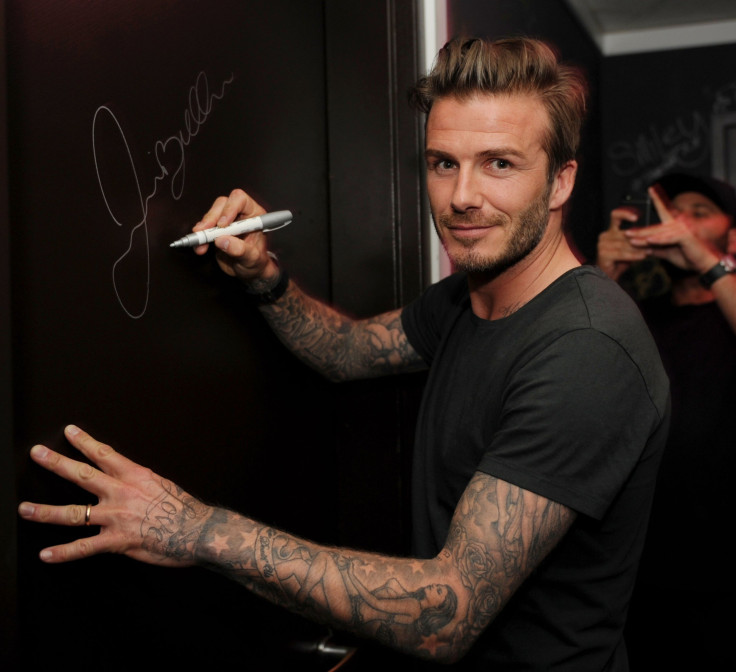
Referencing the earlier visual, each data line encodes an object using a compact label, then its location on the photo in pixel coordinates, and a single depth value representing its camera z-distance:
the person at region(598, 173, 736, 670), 2.08
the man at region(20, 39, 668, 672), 0.83
